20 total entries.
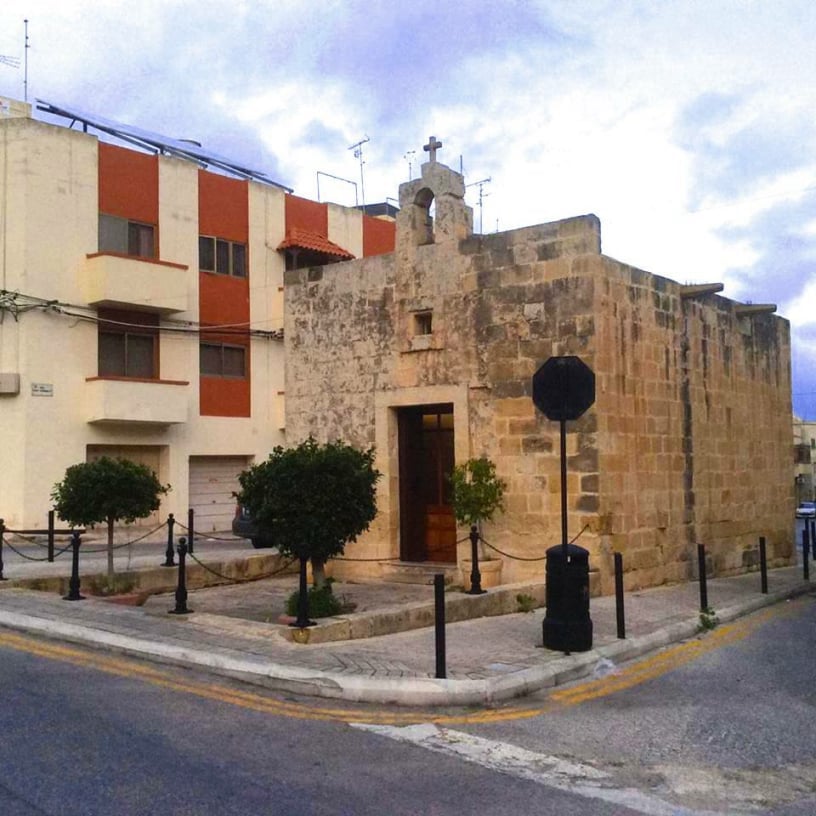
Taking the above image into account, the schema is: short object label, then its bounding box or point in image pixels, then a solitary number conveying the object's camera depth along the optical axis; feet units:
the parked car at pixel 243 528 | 65.30
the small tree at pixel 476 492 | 42.45
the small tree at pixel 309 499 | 33.35
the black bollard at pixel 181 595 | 35.04
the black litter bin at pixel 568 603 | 29.19
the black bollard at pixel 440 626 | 25.03
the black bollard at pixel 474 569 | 39.55
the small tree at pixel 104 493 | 41.39
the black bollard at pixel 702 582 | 36.87
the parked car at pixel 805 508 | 175.34
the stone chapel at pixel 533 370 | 41.45
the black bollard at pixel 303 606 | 29.94
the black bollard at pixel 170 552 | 46.91
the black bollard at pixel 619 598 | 31.04
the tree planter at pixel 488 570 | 42.34
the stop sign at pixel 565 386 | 32.04
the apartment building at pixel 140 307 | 77.00
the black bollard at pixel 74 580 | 38.18
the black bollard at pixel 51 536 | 54.24
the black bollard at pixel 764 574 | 42.55
